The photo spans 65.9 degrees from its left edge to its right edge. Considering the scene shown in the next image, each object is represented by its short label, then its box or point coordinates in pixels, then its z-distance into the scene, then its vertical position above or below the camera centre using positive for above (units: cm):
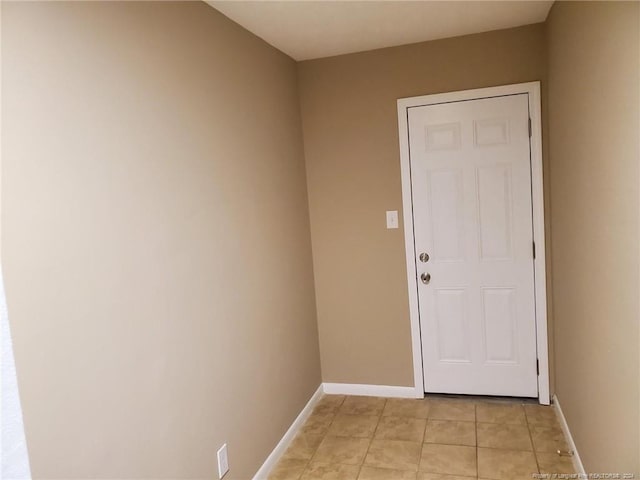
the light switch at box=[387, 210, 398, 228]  334 -13
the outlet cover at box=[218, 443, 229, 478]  221 -113
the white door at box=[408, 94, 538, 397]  310 -32
